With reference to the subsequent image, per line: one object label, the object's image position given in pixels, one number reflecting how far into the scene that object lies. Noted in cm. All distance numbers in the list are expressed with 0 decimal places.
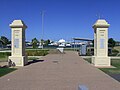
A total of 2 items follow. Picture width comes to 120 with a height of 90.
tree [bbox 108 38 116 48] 2307
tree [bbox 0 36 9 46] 4399
